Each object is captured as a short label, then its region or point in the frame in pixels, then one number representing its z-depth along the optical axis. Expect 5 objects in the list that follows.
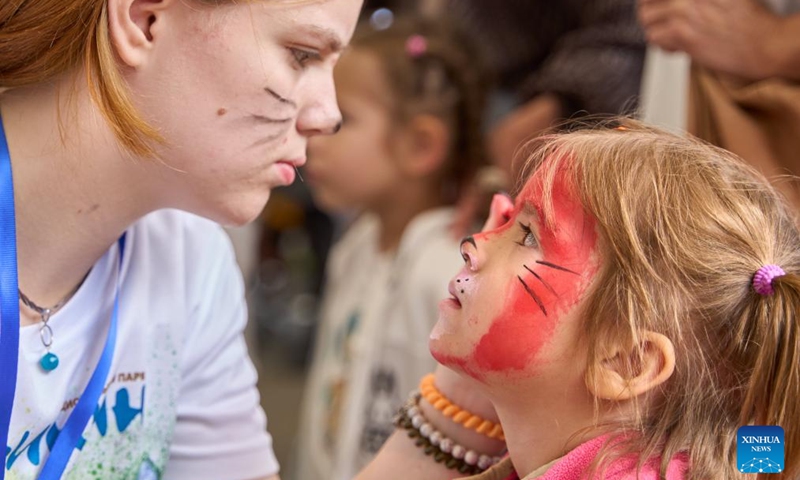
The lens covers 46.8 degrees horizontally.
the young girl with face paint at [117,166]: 0.99
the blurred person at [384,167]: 2.14
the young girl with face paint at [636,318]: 0.94
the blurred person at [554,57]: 1.80
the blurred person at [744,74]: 1.20
